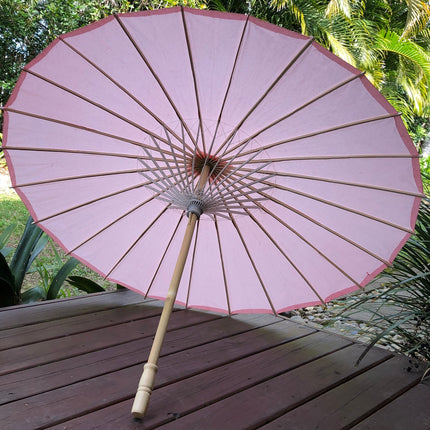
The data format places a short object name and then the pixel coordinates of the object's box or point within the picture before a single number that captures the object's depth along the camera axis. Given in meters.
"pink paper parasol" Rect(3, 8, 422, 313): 1.46
